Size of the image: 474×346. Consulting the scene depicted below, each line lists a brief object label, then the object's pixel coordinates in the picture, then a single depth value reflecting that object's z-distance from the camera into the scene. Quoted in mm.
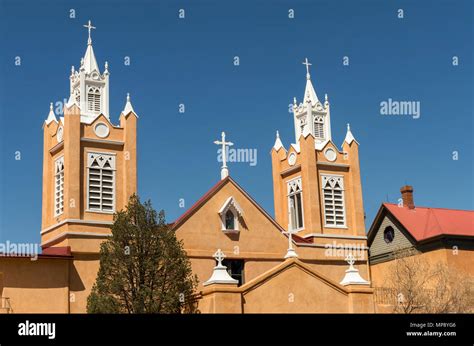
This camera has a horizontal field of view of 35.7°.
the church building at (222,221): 35812
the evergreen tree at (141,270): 33281
